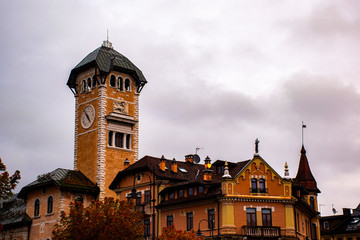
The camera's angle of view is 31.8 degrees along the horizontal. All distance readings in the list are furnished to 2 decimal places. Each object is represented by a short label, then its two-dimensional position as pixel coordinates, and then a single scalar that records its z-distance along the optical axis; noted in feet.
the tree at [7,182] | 132.98
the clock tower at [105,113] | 265.54
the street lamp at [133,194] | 147.90
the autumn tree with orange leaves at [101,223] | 156.25
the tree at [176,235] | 173.88
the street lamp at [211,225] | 194.57
